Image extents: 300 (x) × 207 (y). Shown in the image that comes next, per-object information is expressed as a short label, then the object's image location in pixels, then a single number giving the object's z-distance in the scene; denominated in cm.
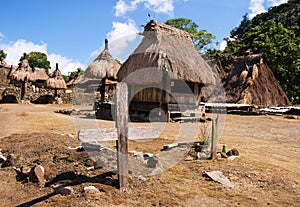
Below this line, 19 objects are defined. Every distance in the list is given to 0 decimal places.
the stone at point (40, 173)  394
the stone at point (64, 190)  350
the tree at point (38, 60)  5119
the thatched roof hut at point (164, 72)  1141
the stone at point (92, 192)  338
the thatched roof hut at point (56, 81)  2354
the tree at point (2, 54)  4549
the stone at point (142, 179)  400
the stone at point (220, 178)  415
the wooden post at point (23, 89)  2281
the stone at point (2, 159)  499
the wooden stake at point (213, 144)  525
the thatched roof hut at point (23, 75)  2197
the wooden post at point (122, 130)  364
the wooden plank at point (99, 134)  377
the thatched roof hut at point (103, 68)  1606
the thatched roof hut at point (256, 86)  2017
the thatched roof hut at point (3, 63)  3666
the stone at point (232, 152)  562
